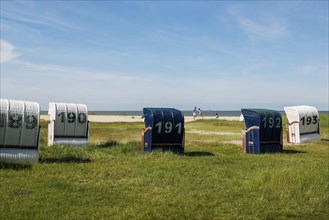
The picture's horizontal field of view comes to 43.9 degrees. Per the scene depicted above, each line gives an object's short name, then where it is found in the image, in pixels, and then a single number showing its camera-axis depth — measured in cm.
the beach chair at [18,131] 1543
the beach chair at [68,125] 2212
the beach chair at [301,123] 2755
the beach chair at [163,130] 2009
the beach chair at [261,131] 2169
